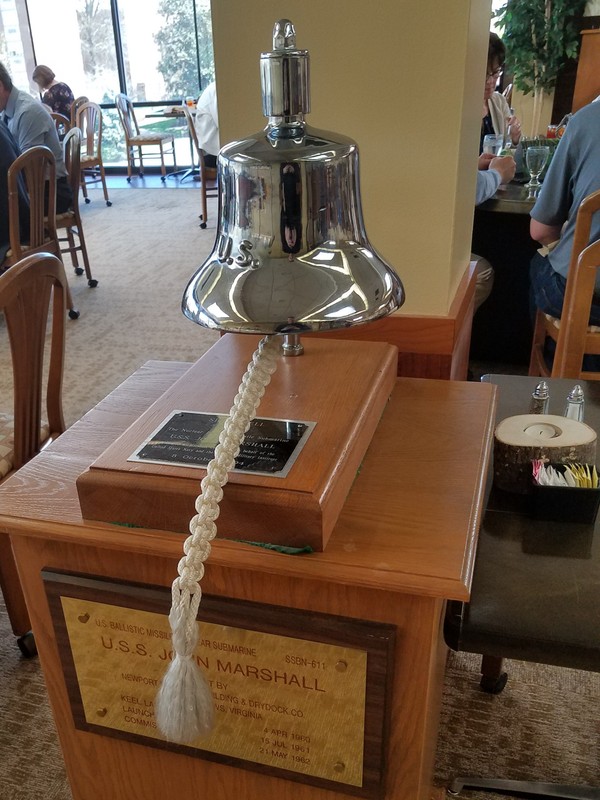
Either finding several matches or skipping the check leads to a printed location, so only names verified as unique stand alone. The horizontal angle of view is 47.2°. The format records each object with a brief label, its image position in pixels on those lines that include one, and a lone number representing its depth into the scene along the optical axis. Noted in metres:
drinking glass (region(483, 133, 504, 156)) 2.66
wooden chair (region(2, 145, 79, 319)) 2.61
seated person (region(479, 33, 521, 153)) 2.70
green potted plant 4.53
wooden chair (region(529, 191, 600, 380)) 1.42
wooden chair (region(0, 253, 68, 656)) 1.30
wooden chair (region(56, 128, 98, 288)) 3.19
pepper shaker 0.97
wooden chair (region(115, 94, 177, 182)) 6.18
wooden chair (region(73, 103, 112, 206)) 5.15
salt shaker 0.95
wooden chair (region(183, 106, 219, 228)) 4.37
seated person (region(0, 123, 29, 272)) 2.91
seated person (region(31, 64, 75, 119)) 5.57
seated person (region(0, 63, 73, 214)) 3.28
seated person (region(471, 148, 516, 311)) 2.12
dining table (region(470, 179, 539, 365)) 2.46
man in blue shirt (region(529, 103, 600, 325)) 1.80
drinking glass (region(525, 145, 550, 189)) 2.32
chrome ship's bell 0.51
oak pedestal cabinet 0.64
